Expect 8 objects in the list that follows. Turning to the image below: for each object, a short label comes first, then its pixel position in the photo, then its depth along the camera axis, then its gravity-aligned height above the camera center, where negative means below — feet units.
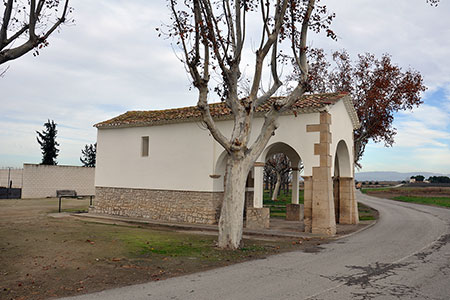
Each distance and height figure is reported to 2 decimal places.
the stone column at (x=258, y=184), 48.47 -0.14
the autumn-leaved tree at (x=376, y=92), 73.07 +18.11
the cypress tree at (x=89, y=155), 180.04 +11.81
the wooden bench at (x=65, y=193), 98.58 -3.45
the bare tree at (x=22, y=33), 25.54 +10.05
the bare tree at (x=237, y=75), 34.04 +9.76
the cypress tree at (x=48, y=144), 139.44 +12.99
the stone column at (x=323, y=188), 43.96 -0.47
